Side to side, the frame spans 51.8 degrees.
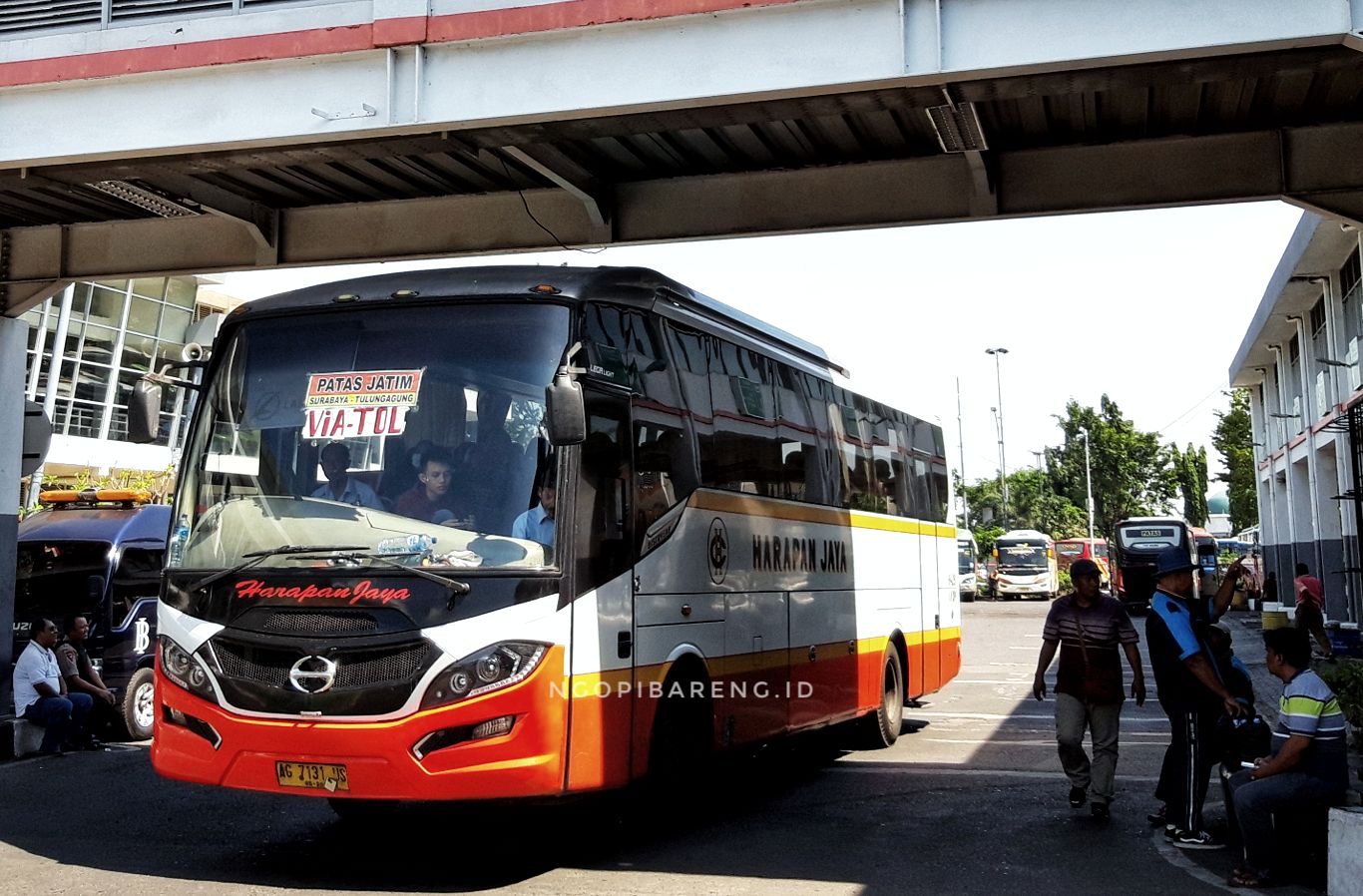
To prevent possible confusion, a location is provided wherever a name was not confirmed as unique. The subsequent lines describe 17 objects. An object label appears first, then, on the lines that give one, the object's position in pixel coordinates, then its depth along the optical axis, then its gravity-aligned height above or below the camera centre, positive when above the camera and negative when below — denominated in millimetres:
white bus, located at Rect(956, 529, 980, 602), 53531 +1862
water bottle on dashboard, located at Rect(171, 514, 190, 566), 8297 +448
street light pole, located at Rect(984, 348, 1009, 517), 77000 +8458
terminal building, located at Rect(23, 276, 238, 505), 43188 +8227
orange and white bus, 7465 +386
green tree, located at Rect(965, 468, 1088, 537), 78500 +6242
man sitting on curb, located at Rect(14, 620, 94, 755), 13422 -718
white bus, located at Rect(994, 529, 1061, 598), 53000 +1804
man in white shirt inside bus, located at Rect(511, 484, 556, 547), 7633 +499
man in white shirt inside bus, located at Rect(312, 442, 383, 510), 7746 +733
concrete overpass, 8844 +3742
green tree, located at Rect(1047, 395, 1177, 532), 73812 +7675
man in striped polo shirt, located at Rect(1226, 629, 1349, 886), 7539 -804
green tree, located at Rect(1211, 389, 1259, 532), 64562 +7834
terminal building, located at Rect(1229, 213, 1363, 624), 24812 +4679
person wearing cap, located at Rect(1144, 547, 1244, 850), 8742 -498
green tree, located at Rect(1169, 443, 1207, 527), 82250 +7761
